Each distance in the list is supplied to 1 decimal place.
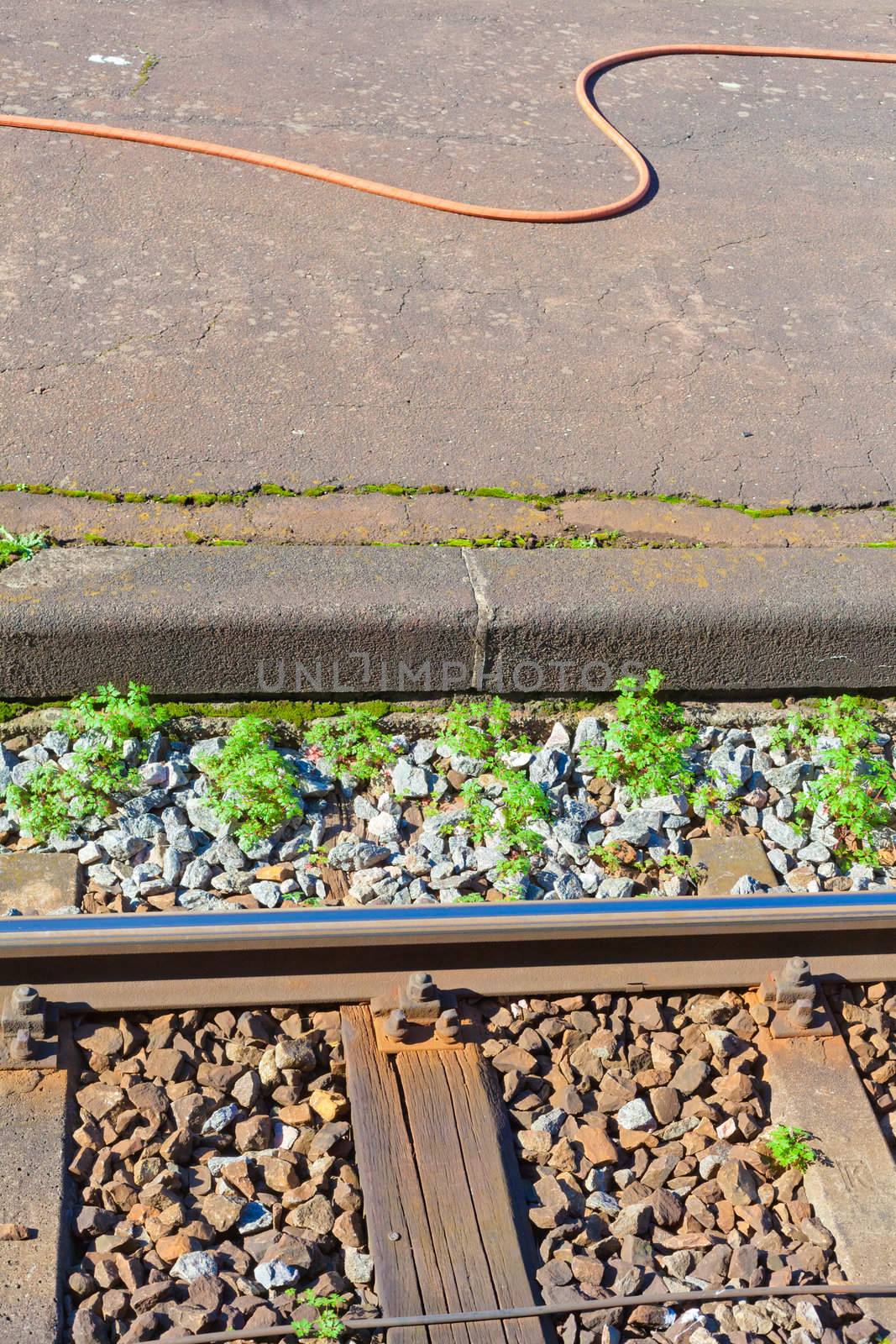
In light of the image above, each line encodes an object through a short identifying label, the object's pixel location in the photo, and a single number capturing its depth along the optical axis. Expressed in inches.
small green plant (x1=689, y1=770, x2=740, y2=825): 149.2
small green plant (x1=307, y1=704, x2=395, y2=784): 150.1
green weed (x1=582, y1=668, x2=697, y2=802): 151.4
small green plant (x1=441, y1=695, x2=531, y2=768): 153.3
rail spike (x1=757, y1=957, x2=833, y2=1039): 119.2
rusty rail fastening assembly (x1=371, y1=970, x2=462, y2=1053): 114.1
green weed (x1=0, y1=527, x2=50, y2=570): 157.8
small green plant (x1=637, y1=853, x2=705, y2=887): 141.6
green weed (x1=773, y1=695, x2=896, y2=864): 148.3
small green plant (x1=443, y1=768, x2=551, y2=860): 141.6
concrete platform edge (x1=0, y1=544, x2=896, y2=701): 150.5
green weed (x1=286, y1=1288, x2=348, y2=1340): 91.8
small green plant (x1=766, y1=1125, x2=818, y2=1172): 109.0
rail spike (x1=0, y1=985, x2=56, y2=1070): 108.1
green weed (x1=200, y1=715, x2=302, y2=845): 139.3
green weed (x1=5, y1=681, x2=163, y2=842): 137.9
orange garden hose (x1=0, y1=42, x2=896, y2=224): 257.1
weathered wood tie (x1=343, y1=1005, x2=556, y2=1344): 95.7
